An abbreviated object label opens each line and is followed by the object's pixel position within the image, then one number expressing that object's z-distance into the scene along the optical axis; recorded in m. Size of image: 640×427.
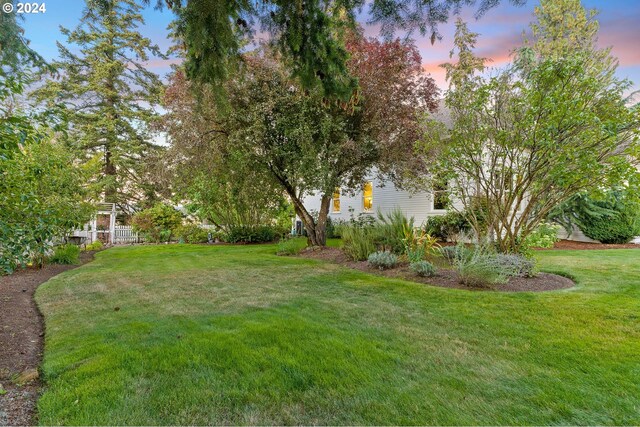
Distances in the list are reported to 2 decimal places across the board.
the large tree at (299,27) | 3.96
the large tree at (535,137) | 5.28
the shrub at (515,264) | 6.10
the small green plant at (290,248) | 10.85
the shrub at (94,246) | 13.65
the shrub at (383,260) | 7.32
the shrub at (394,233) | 8.23
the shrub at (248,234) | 15.64
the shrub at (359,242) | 8.51
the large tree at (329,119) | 9.07
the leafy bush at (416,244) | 7.26
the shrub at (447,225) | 12.48
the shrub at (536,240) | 7.06
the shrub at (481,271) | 5.67
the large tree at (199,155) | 9.28
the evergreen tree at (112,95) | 20.73
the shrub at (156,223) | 17.03
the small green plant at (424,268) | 6.35
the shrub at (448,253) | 7.64
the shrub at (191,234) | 16.56
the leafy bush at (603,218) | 12.95
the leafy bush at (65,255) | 9.20
